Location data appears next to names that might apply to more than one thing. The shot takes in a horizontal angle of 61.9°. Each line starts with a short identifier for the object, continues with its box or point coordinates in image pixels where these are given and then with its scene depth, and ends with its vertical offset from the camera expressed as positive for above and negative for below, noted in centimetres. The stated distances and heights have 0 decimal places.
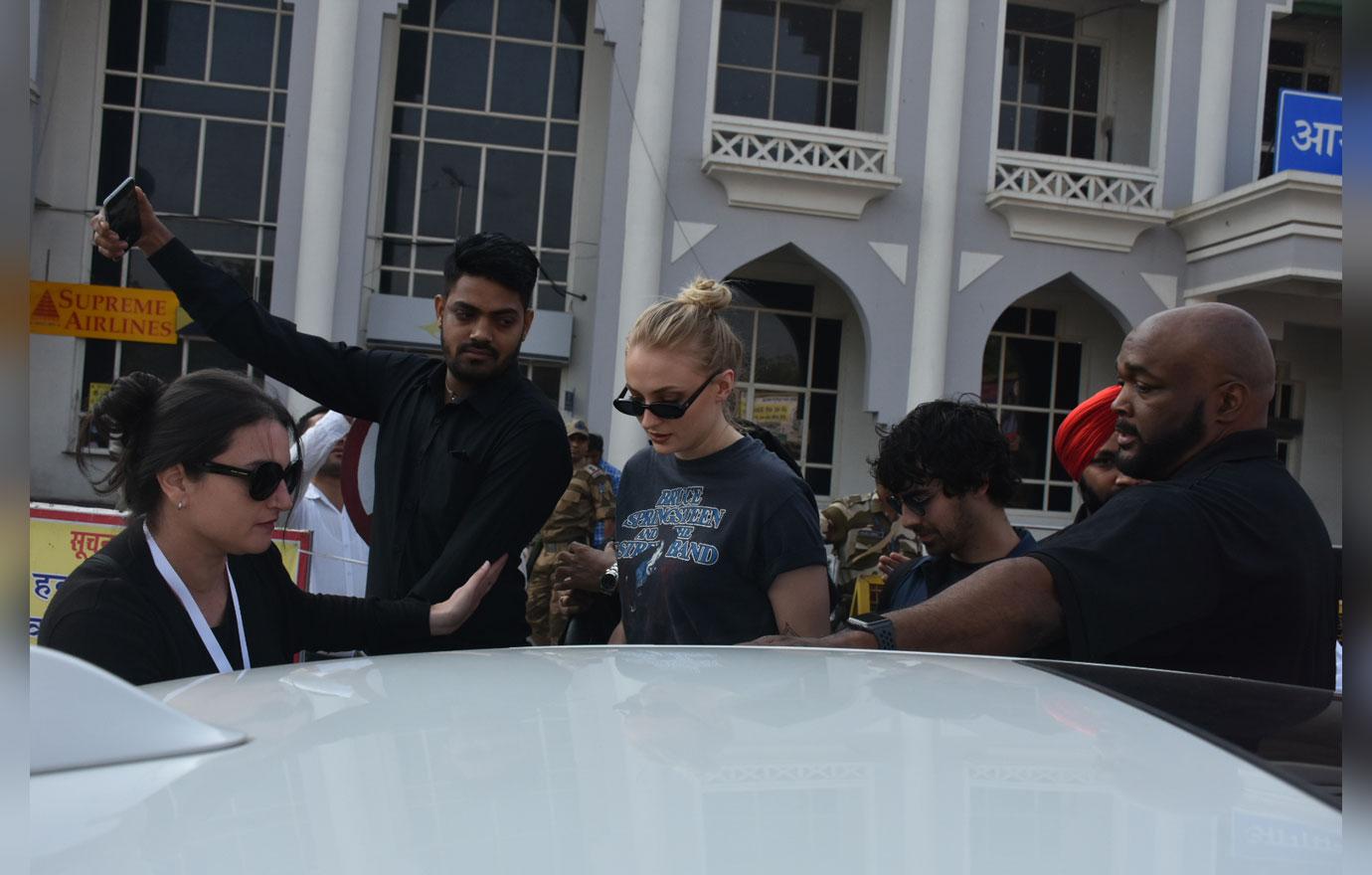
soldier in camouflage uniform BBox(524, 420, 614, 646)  742 -43
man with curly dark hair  267 -3
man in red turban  327 +10
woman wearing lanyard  182 -25
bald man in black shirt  177 -14
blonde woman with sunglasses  232 -12
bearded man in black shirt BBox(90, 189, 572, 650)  268 +4
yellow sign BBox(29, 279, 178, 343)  1023 +93
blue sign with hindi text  1139 +365
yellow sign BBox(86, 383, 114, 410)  1214 +19
